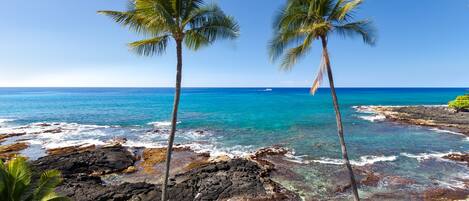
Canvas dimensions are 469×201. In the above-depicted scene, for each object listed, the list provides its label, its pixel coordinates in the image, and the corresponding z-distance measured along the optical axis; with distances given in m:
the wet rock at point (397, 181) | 16.70
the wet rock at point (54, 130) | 35.25
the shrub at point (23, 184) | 6.94
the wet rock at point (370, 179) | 16.75
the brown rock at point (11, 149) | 23.46
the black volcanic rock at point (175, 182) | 14.43
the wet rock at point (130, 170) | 19.34
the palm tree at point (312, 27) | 8.99
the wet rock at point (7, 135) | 30.56
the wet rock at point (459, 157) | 21.09
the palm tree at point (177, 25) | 8.23
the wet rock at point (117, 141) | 27.76
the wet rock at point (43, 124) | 40.56
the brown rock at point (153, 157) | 20.26
